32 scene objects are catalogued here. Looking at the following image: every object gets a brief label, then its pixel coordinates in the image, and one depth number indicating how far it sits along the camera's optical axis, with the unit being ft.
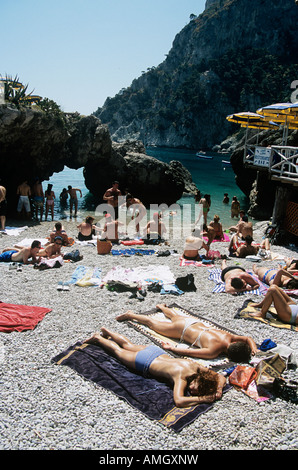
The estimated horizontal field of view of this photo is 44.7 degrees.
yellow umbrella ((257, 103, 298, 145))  45.40
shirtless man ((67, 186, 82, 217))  60.13
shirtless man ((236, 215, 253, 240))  39.47
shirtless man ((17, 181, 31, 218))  50.93
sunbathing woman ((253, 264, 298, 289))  25.47
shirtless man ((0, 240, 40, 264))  31.45
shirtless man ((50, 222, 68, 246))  35.15
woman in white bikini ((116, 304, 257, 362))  17.20
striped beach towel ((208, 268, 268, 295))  25.94
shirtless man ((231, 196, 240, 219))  61.97
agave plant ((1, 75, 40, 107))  49.14
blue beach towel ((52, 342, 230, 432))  13.55
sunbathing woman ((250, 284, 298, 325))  21.07
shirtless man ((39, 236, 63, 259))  32.55
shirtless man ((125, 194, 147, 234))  46.16
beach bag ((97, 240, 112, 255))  35.94
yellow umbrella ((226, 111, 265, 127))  63.21
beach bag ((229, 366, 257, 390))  15.47
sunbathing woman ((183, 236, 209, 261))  34.35
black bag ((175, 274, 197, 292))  26.55
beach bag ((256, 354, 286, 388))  15.12
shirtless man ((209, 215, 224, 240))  42.88
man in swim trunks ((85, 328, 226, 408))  14.44
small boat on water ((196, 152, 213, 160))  270.05
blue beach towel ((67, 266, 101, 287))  26.94
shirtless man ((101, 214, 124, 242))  40.70
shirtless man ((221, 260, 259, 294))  25.80
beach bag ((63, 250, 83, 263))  33.14
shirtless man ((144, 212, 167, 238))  42.39
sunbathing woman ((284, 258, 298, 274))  28.17
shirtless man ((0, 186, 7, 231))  42.42
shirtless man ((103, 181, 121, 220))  49.06
